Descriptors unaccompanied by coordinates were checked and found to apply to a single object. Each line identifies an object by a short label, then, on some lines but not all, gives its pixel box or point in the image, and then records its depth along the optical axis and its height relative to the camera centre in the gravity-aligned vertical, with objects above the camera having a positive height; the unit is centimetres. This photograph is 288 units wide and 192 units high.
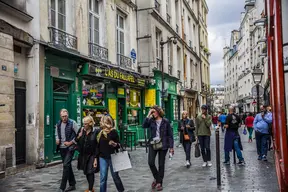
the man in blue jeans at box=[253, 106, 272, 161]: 1065 -63
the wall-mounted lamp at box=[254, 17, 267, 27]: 811 +216
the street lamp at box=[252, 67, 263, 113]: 1590 +159
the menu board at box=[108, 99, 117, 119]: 1470 +25
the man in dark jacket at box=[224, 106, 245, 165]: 1011 -79
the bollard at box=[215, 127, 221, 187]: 709 -105
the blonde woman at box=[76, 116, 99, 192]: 647 -77
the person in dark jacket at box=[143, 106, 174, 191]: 718 -60
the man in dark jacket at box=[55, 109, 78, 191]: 707 -52
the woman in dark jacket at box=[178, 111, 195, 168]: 1020 -68
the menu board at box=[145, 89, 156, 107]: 1908 +85
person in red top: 1871 -81
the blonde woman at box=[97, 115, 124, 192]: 634 -66
